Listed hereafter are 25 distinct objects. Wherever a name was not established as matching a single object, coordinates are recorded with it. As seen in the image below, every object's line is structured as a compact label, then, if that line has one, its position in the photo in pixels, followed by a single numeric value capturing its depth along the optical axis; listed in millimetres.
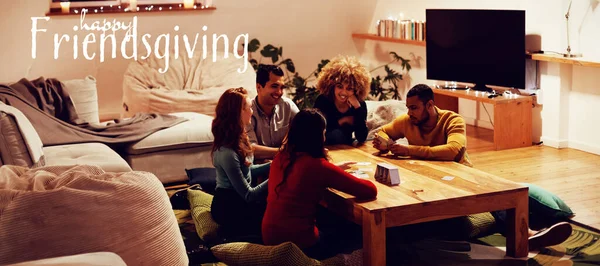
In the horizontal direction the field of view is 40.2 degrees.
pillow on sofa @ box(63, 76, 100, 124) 6066
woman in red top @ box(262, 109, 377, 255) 3803
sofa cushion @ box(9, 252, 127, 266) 2385
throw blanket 5688
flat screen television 7125
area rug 4062
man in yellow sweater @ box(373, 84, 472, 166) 4504
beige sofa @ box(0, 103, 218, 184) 4961
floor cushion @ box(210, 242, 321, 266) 3689
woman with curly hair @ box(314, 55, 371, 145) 5082
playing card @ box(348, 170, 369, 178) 4250
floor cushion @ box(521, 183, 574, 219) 4672
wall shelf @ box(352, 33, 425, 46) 8452
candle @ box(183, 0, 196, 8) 9094
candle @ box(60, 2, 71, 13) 8625
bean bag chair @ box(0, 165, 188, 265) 2699
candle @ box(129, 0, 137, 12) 8844
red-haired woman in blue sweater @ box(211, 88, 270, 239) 4309
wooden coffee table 3701
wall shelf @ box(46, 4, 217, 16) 8633
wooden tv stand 7078
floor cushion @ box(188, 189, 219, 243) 4496
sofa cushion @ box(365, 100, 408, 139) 6477
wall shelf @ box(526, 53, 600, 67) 6451
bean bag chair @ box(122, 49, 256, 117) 7801
